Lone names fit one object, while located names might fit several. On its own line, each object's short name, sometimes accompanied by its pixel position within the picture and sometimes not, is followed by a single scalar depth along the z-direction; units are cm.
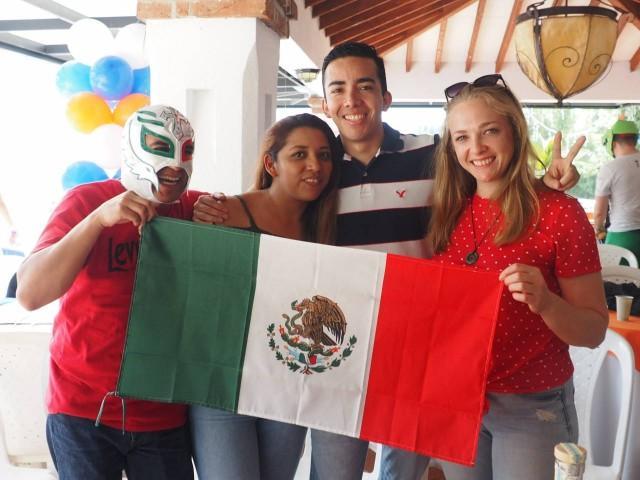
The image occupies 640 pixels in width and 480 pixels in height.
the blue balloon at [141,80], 436
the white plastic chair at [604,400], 243
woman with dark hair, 179
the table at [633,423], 297
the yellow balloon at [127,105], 419
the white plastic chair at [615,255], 504
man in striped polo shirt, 198
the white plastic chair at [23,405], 267
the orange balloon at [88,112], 418
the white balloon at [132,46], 427
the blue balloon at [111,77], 417
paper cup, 315
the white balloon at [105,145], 417
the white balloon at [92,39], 429
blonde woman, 161
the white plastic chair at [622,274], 406
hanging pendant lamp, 361
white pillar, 355
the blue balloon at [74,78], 433
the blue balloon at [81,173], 425
